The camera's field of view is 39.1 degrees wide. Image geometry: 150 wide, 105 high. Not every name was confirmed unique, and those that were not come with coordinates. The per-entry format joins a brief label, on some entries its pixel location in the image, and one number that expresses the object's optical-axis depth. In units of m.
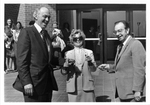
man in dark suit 2.76
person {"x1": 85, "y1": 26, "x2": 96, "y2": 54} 10.12
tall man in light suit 2.75
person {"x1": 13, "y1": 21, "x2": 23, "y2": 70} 8.51
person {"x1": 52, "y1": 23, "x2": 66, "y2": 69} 8.67
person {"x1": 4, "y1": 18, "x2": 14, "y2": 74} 8.30
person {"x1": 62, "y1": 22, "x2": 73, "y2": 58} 9.99
